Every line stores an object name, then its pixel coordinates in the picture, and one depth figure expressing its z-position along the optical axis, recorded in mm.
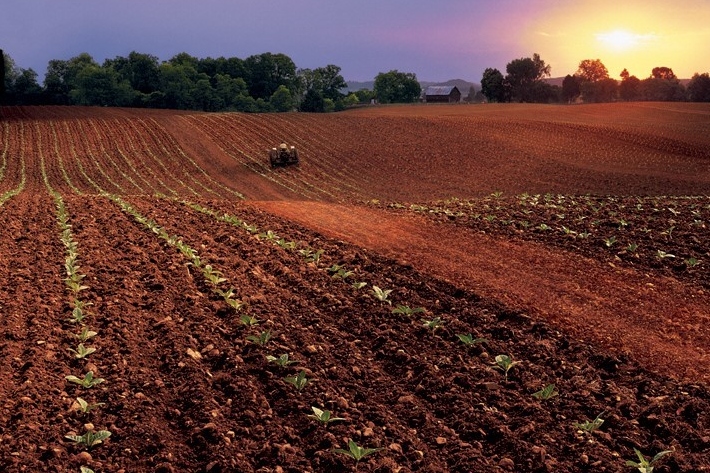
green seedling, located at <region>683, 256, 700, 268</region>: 11719
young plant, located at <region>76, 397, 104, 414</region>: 6207
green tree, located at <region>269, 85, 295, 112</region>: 112625
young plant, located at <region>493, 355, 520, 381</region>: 7215
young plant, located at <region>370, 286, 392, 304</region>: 9461
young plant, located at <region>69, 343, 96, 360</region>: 7359
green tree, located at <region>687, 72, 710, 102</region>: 116750
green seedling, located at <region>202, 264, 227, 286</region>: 10188
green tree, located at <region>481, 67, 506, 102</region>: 121875
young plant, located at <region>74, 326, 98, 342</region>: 7852
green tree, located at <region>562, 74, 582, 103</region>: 142375
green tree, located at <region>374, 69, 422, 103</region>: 135250
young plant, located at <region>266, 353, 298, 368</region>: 7195
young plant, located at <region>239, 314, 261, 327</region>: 8414
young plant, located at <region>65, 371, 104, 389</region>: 6672
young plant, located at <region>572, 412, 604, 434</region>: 5941
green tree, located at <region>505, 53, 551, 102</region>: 128625
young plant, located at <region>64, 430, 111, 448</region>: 5637
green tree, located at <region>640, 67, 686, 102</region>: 128875
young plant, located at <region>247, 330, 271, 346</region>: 7801
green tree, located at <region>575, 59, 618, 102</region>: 144125
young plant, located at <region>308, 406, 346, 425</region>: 6016
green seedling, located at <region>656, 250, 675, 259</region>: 12148
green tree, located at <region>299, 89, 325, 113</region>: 102750
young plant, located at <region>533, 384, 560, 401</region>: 6566
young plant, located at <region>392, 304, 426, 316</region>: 8883
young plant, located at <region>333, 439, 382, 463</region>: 5402
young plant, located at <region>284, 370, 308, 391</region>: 6703
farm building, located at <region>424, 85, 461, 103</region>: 133225
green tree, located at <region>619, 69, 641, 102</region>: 143000
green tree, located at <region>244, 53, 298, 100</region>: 122875
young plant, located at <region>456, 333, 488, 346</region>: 7911
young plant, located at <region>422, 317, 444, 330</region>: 8344
